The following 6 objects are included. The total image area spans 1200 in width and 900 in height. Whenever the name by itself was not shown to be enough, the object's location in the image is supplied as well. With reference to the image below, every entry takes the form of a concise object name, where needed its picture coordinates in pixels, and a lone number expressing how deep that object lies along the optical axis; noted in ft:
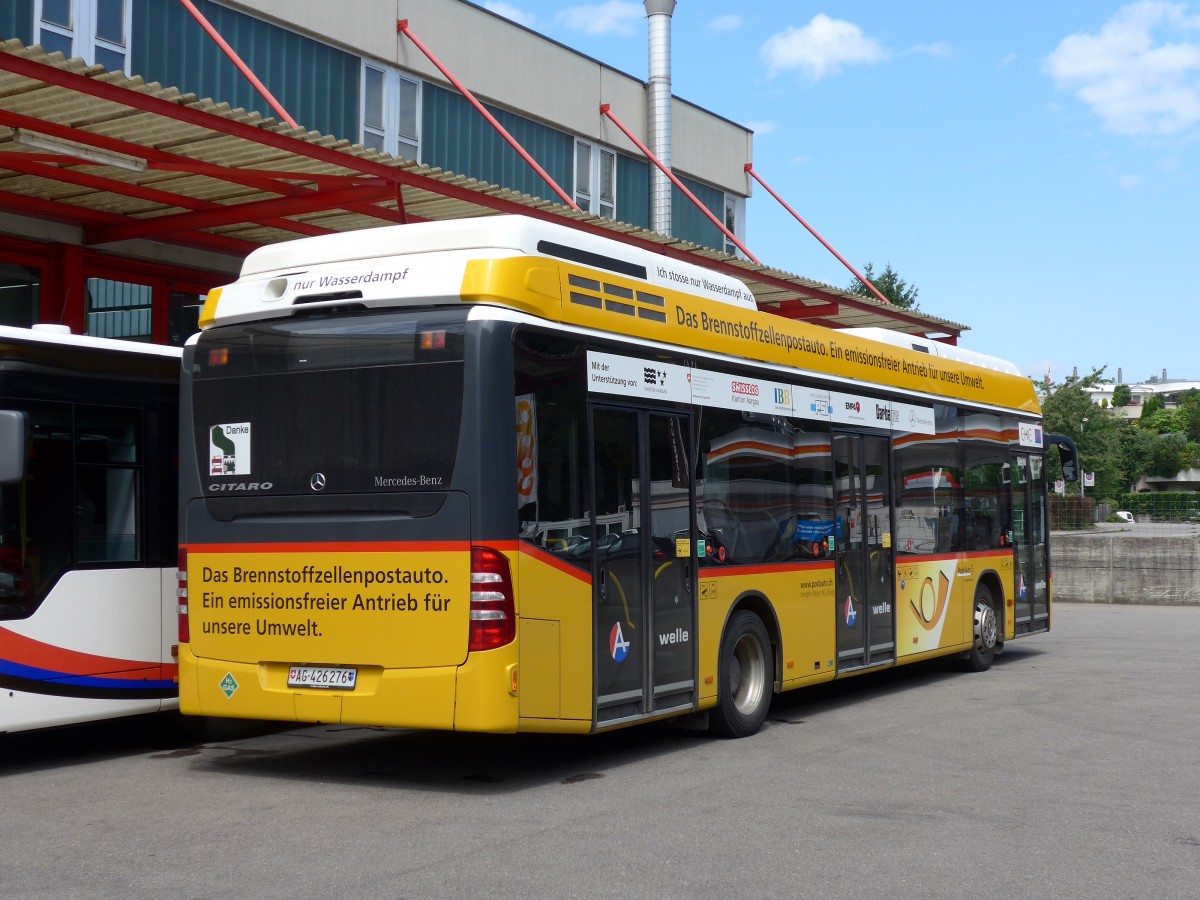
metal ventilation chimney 88.84
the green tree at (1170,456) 432.25
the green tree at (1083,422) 216.74
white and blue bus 29.81
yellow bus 27.02
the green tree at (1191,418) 500.74
